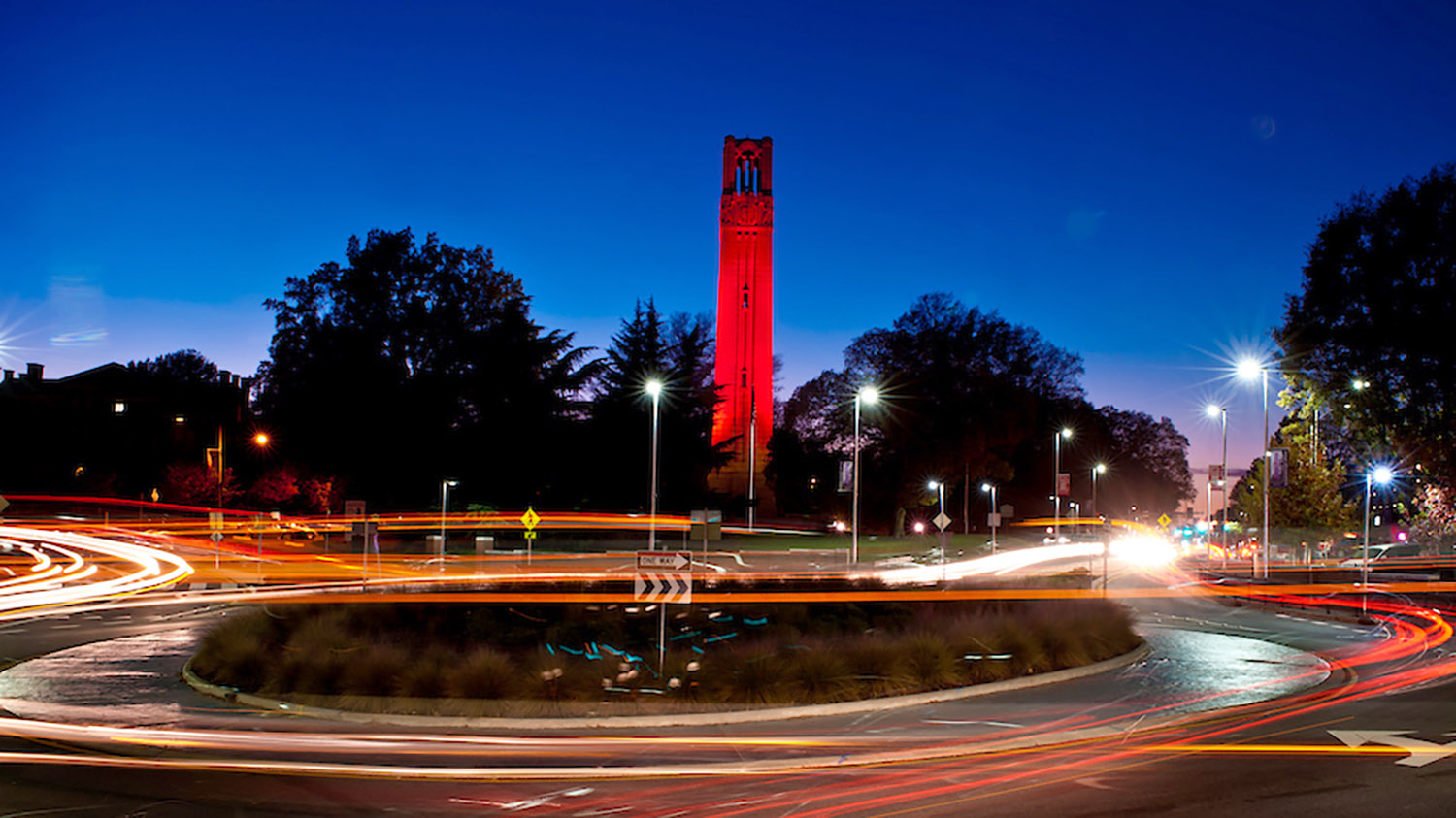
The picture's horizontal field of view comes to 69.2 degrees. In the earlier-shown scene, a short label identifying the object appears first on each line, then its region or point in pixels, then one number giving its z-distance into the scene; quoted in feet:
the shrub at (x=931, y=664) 52.11
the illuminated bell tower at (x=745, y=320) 265.75
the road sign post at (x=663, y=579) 50.85
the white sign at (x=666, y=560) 51.62
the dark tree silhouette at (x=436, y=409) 196.95
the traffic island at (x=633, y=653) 46.70
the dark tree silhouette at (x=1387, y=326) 115.55
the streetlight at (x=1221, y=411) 186.60
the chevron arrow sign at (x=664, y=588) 50.83
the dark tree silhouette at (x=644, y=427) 207.21
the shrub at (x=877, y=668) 50.21
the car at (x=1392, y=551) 181.11
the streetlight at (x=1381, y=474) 133.69
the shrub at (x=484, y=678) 46.19
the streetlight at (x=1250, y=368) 138.72
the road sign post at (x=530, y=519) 126.21
